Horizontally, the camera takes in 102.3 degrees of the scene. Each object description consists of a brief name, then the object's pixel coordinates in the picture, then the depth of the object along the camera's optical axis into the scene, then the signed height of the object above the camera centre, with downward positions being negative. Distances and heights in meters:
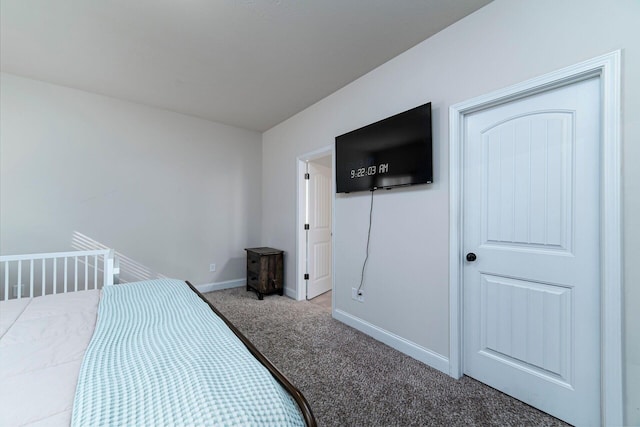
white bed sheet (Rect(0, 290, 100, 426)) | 0.75 -0.57
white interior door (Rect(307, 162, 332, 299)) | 3.62 -0.28
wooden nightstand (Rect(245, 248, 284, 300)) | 3.54 -0.84
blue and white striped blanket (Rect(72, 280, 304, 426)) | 0.71 -0.56
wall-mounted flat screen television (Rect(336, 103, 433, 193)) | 2.00 +0.52
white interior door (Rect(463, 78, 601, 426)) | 1.40 -0.24
